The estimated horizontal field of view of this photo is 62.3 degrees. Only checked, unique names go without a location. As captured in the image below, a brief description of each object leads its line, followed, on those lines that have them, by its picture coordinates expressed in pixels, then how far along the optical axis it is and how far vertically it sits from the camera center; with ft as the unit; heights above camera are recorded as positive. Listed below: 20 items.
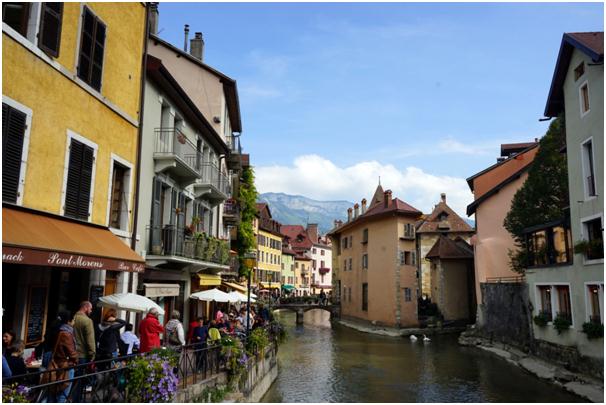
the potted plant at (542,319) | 78.74 -4.18
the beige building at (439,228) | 177.06 +22.01
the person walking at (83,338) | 31.96 -3.21
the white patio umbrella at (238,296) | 70.13 -1.12
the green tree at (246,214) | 113.39 +17.29
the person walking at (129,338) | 37.81 -3.79
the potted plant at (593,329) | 61.00 -4.50
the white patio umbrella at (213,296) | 64.23 -0.96
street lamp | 56.48 +3.01
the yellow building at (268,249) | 224.12 +18.51
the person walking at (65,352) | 29.76 -3.82
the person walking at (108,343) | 34.06 -3.75
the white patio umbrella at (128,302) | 38.50 -1.17
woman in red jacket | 39.75 -3.38
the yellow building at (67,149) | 32.12 +10.43
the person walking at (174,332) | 44.55 -3.90
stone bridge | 172.59 -6.32
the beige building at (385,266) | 140.67 +7.08
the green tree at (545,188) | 96.84 +20.18
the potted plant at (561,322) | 71.10 -4.27
